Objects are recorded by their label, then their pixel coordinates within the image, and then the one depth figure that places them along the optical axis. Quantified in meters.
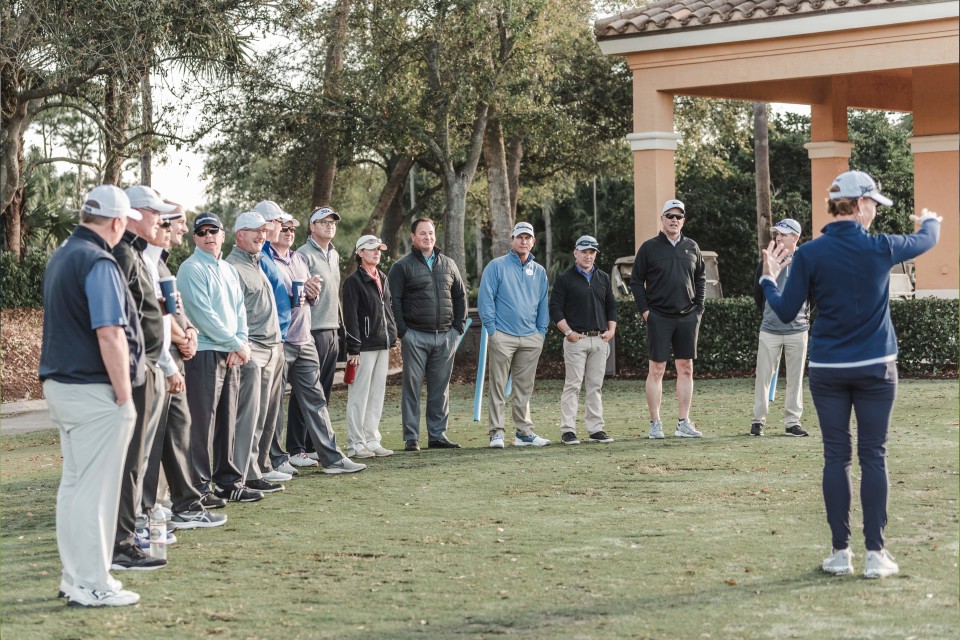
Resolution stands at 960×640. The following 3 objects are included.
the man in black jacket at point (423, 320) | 11.52
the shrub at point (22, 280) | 23.72
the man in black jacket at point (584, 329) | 11.73
